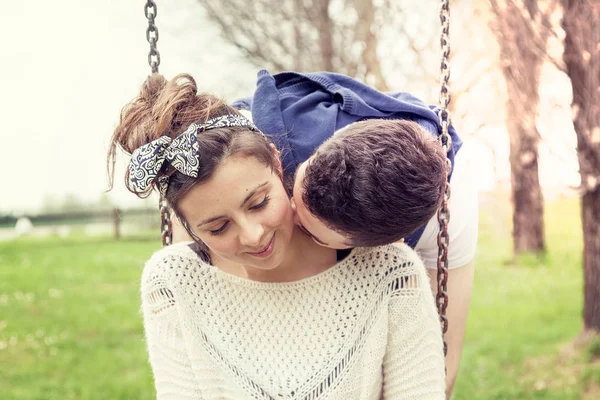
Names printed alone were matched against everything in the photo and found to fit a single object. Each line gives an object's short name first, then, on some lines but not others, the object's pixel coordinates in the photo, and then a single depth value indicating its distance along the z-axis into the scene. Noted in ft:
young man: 5.52
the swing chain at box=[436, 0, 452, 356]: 6.15
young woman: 6.54
